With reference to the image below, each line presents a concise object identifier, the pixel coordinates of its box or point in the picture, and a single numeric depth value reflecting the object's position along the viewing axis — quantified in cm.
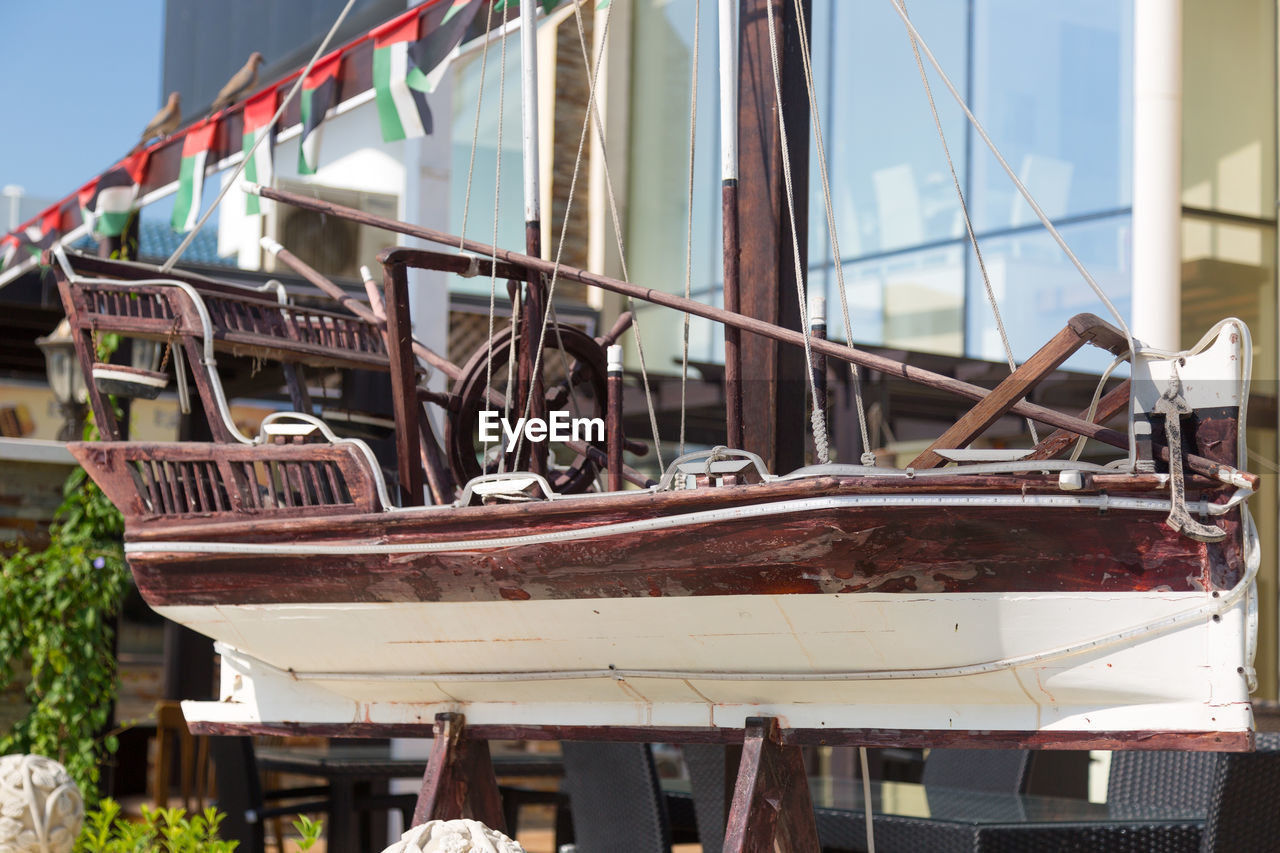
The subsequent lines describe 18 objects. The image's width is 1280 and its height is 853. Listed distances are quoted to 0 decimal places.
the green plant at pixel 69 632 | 625
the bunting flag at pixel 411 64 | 470
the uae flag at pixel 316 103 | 515
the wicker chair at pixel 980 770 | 475
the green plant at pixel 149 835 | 401
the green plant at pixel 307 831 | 367
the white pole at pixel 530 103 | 360
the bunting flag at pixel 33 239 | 731
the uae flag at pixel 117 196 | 609
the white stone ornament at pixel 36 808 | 373
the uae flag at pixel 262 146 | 511
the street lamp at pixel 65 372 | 632
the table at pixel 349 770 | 478
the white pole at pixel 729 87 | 324
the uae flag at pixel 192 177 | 561
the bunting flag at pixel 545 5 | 456
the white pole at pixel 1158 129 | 695
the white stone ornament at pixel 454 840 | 216
